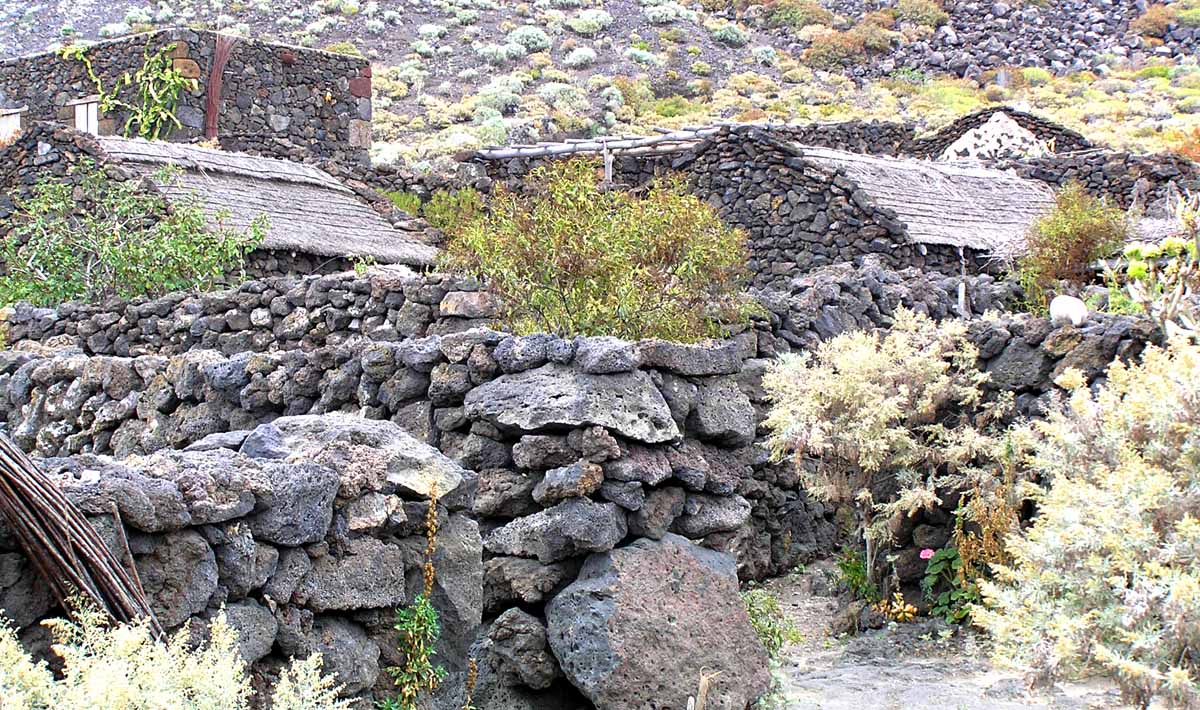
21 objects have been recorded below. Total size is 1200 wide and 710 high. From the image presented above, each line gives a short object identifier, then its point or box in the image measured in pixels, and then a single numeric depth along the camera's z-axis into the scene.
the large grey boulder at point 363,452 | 4.90
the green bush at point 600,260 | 7.62
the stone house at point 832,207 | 14.95
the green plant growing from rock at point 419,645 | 4.91
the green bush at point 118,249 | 13.01
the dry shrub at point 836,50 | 48.34
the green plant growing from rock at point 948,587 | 7.93
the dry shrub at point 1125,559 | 4.50
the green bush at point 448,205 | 17.81
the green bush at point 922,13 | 52.94
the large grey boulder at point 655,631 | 5.57
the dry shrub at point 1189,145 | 26.80
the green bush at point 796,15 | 52.06
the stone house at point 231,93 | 21.88
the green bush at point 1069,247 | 13.33
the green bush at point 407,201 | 18.78
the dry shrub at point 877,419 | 8.01
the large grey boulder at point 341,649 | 4.45
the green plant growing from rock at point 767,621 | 6.50
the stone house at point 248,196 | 14.73
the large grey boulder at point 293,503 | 4.39
